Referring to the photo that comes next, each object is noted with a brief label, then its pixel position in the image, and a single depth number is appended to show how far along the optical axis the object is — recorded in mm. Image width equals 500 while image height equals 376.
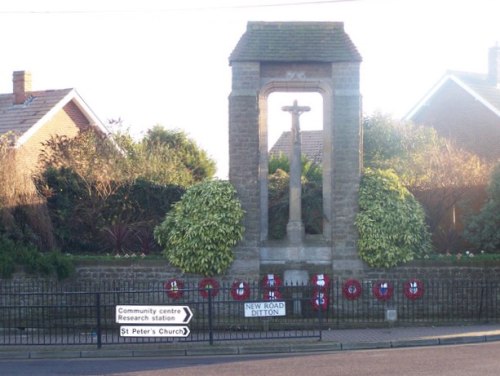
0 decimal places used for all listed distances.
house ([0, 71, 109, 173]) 33516
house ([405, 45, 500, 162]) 38625
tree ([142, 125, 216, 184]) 39934
